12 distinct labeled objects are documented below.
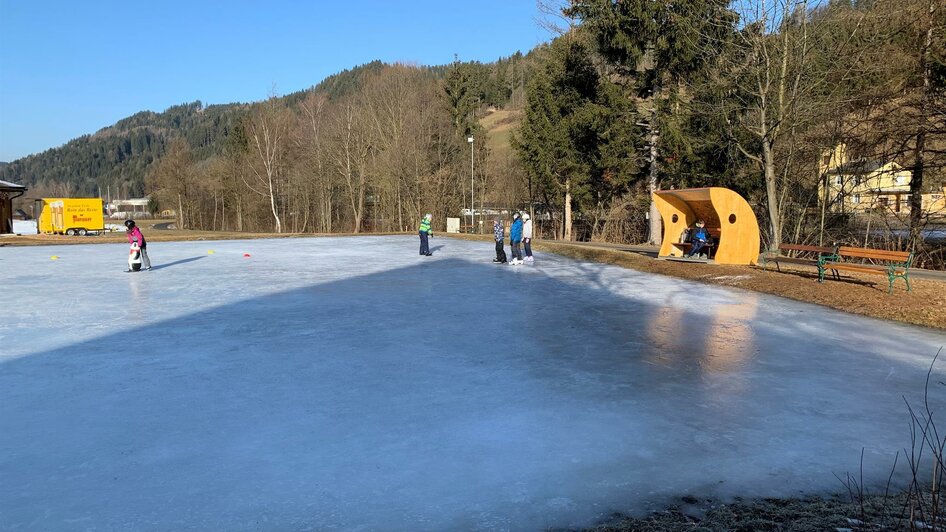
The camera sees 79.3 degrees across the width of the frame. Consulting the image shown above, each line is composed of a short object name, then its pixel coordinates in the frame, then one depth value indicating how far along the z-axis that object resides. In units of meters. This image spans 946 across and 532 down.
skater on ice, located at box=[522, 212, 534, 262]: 18.66
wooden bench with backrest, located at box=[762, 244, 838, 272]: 12.93
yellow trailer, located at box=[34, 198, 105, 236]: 40.28
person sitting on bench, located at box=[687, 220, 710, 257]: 16.97
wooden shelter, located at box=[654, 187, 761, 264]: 15.42
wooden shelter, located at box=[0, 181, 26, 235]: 38.53
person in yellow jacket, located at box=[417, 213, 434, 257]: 20.59
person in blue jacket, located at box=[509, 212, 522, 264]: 18.62
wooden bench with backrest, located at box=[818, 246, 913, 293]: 11.34
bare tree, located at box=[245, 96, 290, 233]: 55.00
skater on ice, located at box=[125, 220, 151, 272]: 15.53
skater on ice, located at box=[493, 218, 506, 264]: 18.94
